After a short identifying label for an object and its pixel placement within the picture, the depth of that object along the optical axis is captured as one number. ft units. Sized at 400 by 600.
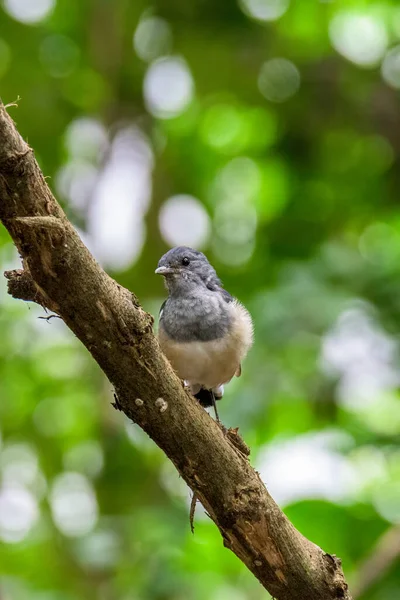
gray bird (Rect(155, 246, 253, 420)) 24.50
